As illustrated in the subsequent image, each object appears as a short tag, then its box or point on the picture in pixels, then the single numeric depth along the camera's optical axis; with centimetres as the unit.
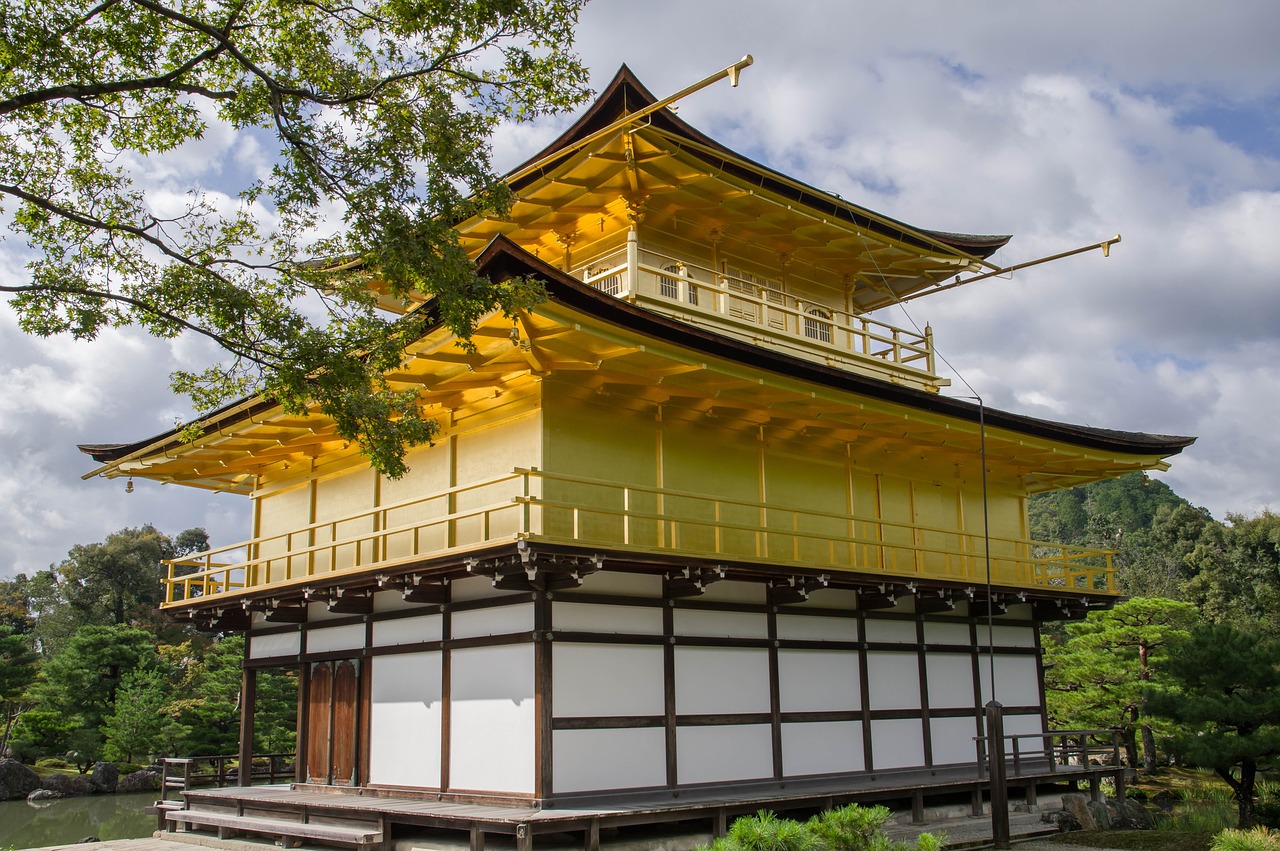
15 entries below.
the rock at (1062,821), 1836
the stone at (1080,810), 1866
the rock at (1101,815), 1881
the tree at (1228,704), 1841
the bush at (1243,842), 1245
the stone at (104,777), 3722
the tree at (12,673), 4066
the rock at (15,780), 3631
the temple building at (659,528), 1415
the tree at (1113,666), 2914
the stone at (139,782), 3753
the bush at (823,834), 975
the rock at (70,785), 3628
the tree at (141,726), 3847
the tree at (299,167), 1148
